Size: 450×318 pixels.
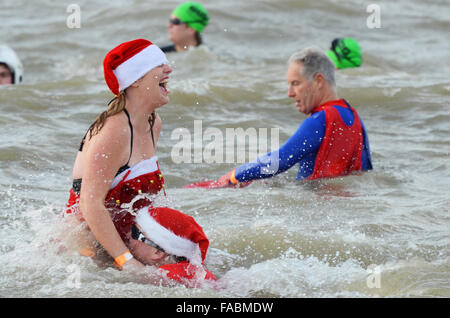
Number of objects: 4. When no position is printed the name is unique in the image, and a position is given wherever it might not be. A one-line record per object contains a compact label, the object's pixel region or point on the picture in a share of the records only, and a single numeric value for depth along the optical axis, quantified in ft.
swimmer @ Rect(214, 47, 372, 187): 44.86
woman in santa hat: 29.86
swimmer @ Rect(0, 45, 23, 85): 66.71
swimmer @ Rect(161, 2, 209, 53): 81.66
